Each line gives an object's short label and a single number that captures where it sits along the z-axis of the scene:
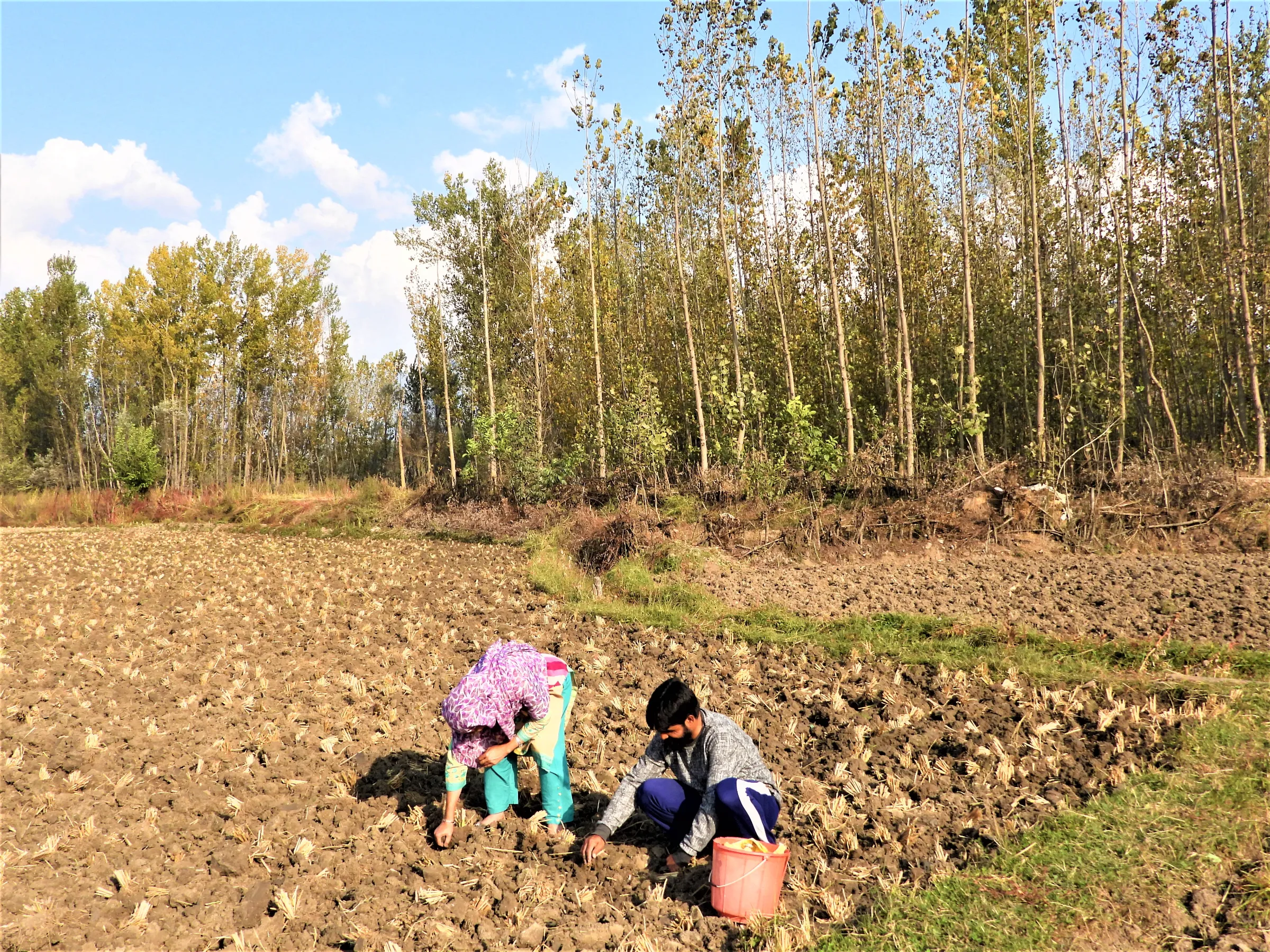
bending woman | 4.46
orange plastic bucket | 3.65
